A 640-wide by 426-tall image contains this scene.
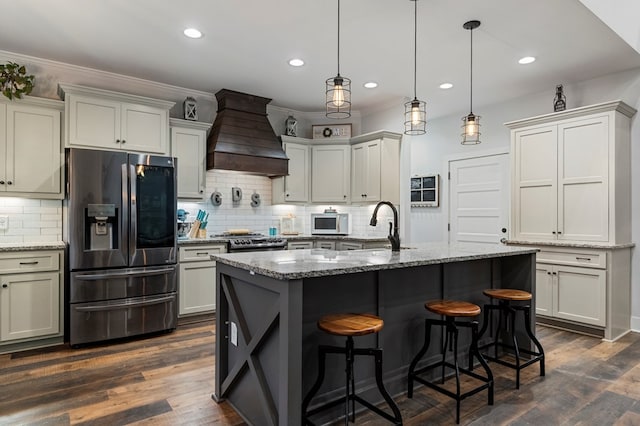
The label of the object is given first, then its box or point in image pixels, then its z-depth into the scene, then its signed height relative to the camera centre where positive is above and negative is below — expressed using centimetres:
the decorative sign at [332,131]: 580 +126
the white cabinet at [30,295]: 339 -74
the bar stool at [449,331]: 246 -77
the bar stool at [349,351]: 202 -74
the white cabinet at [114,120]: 384 +98
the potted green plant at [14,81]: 348 +120
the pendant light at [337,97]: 251 +77
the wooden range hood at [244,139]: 480 +97
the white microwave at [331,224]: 562 -14
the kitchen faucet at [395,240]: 287 -19
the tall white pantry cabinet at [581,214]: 386 +2
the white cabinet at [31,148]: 360 +62
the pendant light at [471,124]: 320 +78
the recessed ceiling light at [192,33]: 332 +158
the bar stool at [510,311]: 287 -77
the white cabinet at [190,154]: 464 +73
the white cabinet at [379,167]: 526 +65
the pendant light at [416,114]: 287 +76
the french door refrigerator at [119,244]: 358 -30
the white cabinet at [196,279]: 428 -74
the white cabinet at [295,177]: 555 +55
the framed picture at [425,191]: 588 +38
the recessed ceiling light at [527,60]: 381 +156
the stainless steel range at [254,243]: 459 -36
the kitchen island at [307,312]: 189 -60
